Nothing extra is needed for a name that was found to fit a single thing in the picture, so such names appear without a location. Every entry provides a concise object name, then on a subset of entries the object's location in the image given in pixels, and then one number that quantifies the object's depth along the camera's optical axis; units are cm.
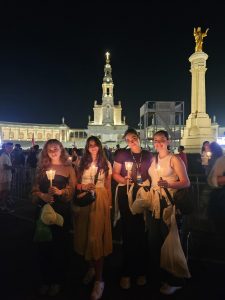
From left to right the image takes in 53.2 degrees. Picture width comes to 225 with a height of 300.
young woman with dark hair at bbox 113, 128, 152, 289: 360
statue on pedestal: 2246
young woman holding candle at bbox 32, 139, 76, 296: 345
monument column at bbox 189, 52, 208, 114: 2198
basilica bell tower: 8031
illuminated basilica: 8031
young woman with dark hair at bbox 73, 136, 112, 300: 346
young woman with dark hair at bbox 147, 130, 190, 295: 334
